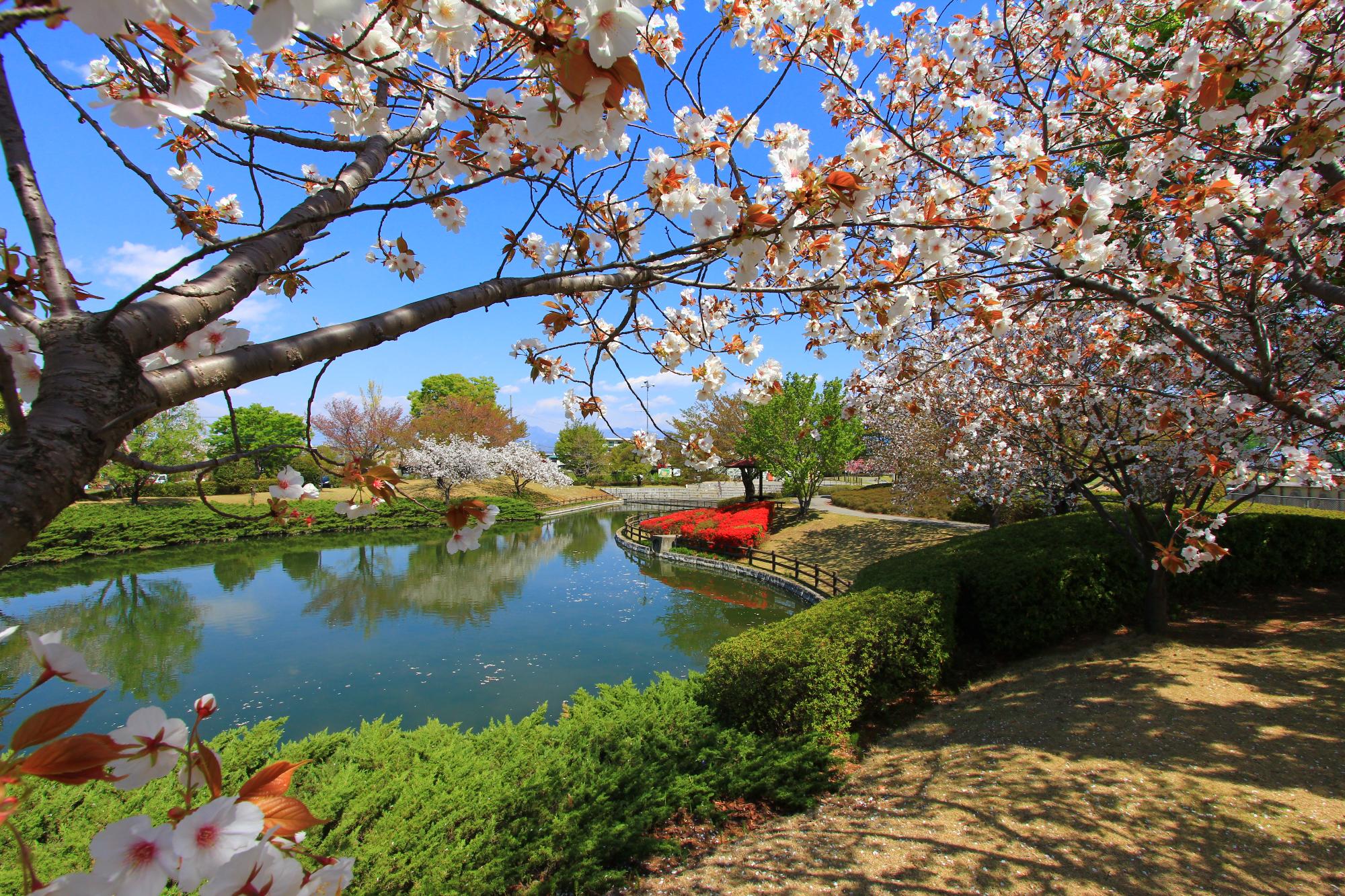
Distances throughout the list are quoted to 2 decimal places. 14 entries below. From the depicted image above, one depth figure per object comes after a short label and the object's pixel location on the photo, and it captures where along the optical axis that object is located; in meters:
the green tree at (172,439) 23.05
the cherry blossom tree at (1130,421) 4.47
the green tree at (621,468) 42.28
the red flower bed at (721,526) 16.53
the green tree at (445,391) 46.47
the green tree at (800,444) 19.39
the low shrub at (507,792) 3.13
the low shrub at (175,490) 25.70
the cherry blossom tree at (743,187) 0.96
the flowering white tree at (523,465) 31.27
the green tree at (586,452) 42.72
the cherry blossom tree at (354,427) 31.69
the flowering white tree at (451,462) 28.67
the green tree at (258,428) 31.92
